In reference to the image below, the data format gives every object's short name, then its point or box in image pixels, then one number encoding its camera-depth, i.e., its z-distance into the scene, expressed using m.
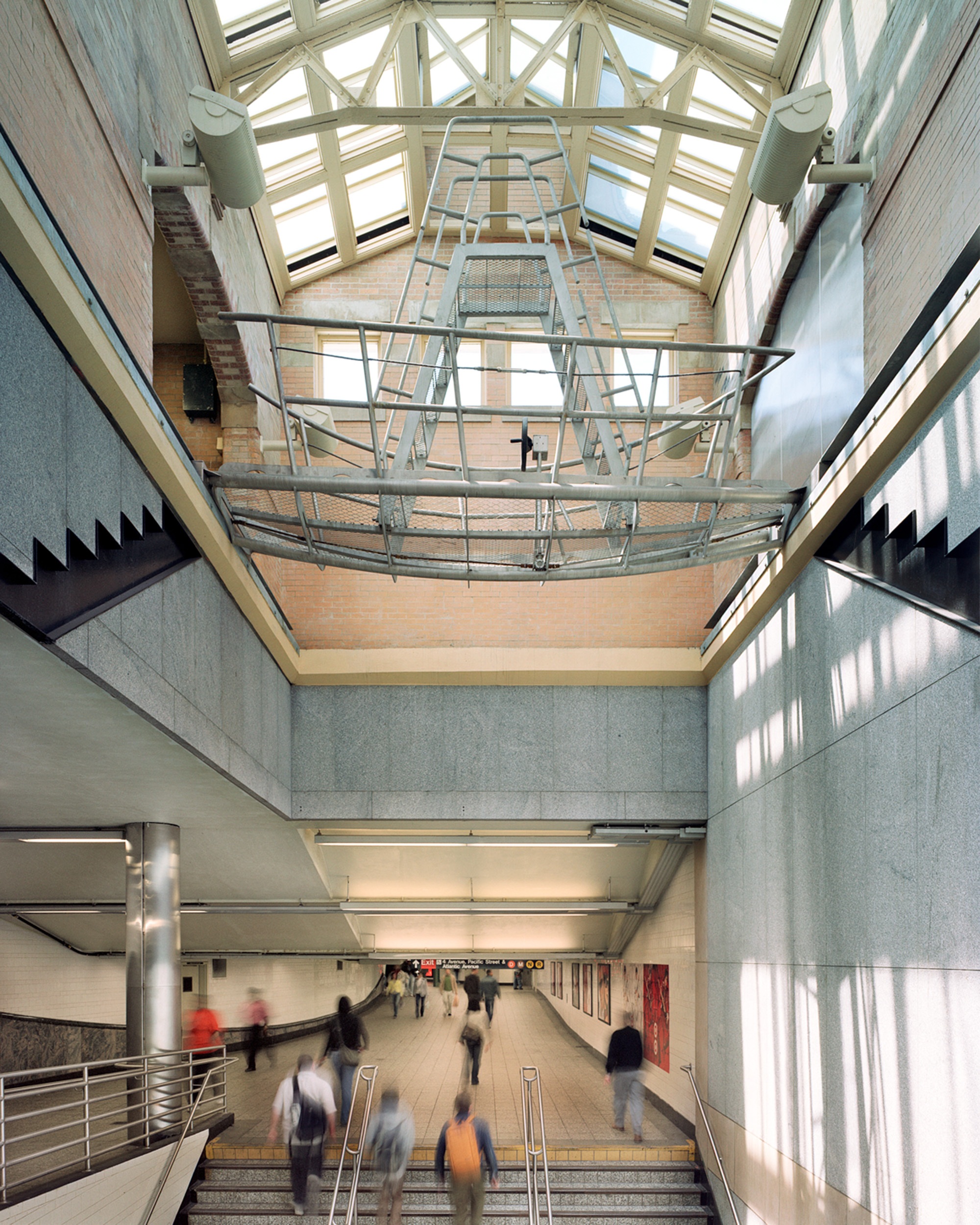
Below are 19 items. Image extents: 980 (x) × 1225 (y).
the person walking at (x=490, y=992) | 25.59
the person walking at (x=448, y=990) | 31.12
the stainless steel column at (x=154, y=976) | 10.40
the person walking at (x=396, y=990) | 33.94
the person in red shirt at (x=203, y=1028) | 13.12
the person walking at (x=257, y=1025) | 16.34
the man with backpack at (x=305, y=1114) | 9.11
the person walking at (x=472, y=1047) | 14.70
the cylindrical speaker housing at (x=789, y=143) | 7.91
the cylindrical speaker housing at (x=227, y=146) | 7.92
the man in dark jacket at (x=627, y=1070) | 11.83
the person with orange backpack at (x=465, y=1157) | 8.50
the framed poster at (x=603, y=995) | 20.51
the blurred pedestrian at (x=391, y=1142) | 8.84
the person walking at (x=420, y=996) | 33.31
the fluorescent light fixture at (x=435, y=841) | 13.84
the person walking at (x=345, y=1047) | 11.69
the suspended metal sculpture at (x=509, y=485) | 7.28
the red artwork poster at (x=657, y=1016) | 14.45
